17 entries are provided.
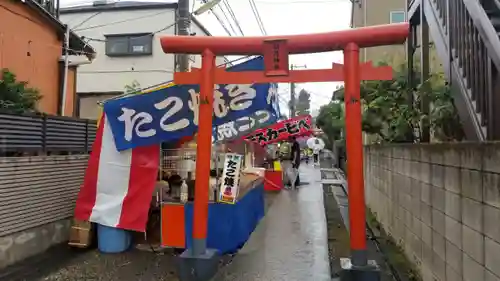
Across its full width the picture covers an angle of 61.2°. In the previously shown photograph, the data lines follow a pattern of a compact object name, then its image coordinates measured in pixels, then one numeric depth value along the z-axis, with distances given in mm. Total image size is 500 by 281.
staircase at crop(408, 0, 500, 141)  4617
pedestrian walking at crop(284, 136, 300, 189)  18625
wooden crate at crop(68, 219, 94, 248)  7961
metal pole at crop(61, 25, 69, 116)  11859
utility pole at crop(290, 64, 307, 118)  42781
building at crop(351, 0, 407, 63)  23609
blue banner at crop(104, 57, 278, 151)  7457
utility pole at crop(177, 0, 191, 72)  10359
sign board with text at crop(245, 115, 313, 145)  18328
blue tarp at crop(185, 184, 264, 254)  7508
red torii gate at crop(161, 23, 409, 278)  5480
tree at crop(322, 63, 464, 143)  5797
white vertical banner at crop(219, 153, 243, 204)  7477
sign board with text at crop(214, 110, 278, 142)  8651
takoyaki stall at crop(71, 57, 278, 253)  7500
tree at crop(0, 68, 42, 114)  7816
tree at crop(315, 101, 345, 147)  11005
